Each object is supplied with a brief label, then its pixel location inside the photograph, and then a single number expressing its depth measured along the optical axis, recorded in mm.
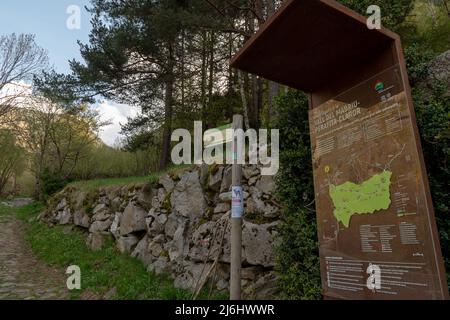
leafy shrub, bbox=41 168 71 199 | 15453
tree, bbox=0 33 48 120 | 16672
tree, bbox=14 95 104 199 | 17312
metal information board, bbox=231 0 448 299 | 2133
